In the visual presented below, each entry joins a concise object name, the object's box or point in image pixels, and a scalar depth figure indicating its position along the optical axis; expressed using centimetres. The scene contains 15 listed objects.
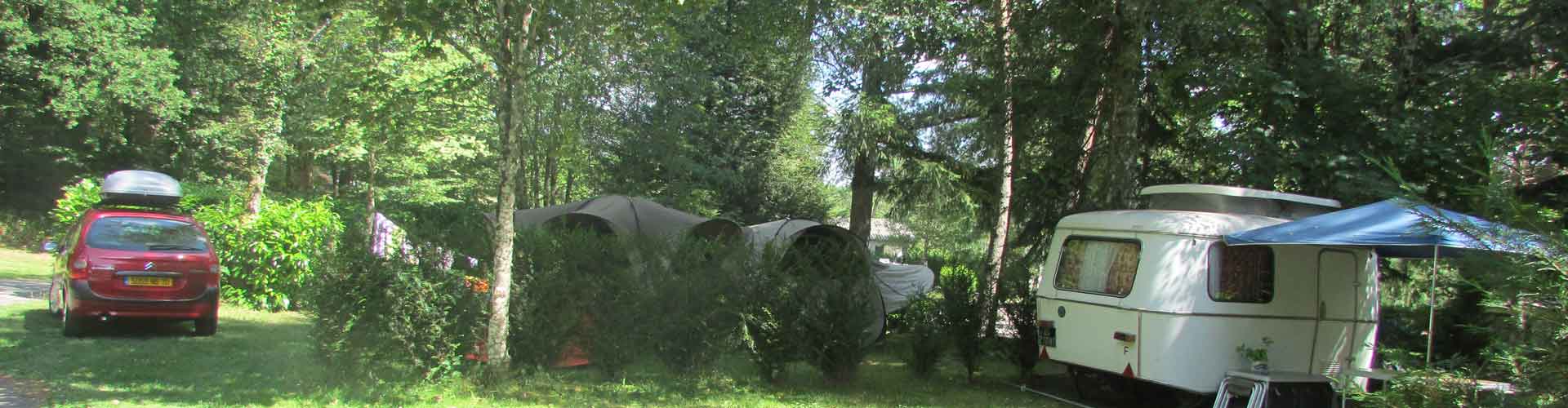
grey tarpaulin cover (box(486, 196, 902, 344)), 1255
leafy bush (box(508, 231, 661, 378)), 845
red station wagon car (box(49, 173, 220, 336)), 988
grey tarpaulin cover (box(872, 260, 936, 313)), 1503
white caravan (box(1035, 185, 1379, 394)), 774
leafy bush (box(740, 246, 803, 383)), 884
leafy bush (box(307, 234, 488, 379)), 755
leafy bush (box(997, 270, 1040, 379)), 995
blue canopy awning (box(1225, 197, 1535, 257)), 623
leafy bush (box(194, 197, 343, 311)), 1351
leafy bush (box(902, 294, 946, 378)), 974
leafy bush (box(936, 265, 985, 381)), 966
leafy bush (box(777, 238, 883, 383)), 891
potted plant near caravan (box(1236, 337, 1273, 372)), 775
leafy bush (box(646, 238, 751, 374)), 860
